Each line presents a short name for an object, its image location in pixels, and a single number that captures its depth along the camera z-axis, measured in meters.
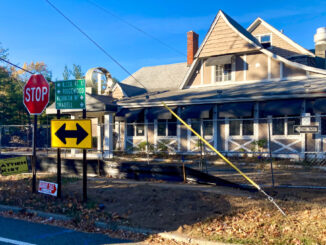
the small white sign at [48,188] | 7.88
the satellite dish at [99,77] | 19.83
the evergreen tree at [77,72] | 47.25
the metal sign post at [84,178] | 7.52
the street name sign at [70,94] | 7.87
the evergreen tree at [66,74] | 46.80
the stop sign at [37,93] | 8.37
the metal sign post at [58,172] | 7.90
